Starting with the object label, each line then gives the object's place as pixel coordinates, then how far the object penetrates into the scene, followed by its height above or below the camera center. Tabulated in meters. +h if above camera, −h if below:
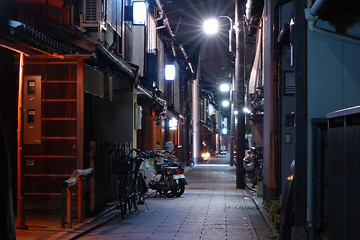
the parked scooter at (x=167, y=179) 18.69 -1.89
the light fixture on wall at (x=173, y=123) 36.72 +0.78
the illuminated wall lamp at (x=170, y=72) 33.41 +4.37
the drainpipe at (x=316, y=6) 8.02 +2.26
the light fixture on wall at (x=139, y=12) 19.92 +5.17
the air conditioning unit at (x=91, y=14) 14.67 +3.76
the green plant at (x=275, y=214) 10.96 -2.01
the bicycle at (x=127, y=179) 13.72 -1.41
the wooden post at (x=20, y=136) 10.61 -0.08
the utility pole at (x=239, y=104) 23.44 +1.50
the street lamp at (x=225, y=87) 58.15 +5.74
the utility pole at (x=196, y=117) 54.38 +1.91
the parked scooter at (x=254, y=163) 24.16 -1.59
